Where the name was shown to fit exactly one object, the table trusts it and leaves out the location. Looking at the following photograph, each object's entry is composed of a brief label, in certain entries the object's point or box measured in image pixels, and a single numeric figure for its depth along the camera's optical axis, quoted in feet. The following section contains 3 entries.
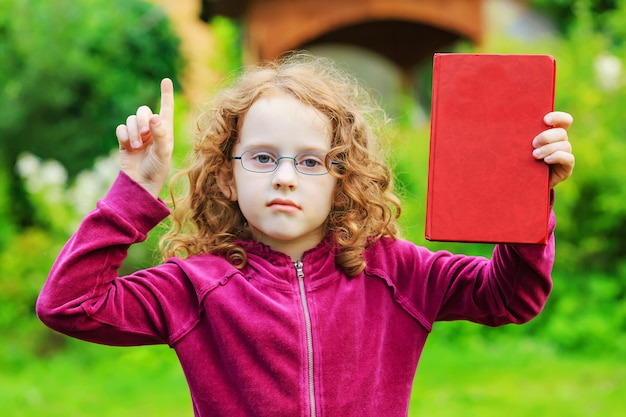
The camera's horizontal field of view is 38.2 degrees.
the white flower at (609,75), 19.17
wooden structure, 22.57
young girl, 6.26
